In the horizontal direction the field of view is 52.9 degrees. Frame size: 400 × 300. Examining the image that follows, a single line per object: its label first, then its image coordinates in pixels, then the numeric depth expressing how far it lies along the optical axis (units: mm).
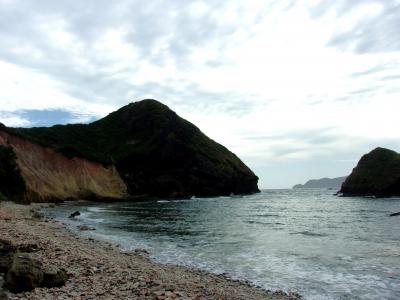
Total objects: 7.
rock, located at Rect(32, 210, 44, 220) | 39094
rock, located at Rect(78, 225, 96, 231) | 34950
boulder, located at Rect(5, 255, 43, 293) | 11211
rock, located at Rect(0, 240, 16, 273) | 13016
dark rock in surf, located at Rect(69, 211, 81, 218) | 47472
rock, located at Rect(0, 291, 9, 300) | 9281
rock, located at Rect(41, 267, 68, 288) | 11820
